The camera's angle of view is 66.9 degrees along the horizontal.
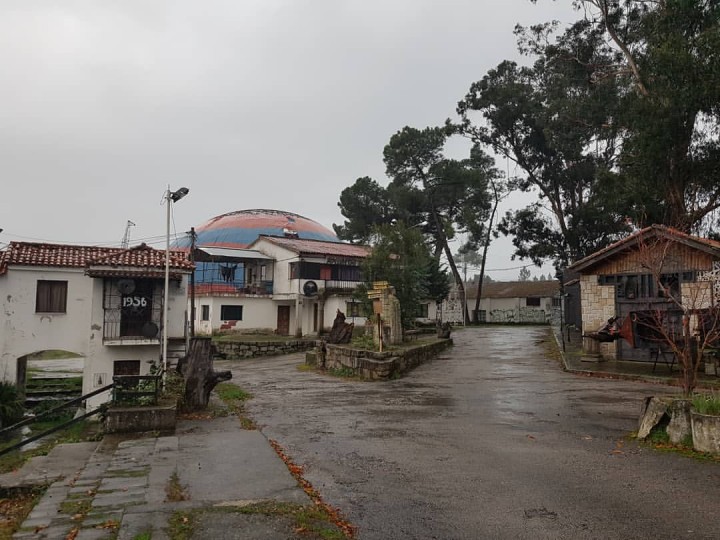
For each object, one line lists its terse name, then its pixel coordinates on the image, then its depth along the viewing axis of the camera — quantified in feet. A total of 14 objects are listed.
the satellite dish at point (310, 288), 120.26
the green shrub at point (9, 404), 62.39
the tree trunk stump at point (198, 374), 36.22
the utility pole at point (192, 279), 88.59
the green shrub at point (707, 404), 23.75
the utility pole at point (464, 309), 163.29
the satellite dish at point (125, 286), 66.23
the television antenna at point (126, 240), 127.14
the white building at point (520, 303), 176.55
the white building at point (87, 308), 66.03
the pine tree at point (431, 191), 160.15
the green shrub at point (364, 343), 63.67
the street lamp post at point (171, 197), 48.85
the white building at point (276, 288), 120.98
